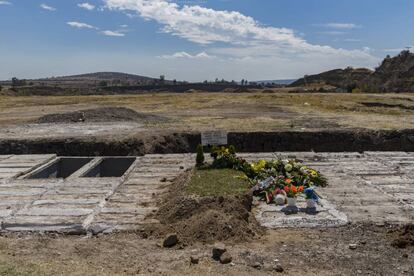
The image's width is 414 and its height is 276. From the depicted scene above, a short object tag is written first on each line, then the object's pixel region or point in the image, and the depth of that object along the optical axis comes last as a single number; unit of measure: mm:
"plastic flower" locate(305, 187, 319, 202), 7059
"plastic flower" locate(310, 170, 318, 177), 8645
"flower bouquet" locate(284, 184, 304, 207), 7164
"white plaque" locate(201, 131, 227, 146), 9531
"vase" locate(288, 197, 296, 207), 7153
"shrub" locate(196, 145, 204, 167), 9047
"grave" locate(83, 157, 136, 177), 11516
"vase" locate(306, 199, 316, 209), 7074
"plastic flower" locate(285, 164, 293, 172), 8633
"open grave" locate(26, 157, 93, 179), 11445
